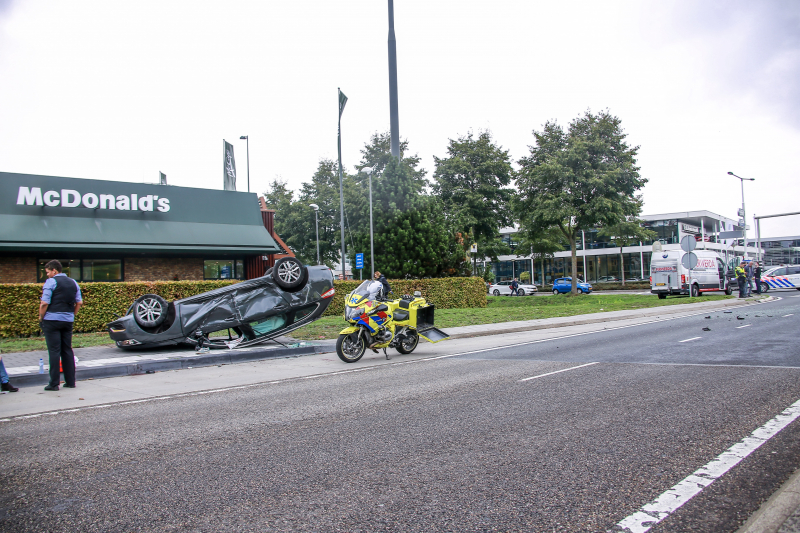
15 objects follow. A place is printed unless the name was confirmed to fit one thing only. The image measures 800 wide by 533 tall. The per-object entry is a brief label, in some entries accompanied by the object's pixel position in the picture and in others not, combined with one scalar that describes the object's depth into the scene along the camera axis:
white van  31.64
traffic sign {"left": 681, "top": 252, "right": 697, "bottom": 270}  26.69
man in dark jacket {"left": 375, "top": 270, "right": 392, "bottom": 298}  11.91
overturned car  12.18
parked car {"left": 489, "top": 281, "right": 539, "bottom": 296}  46.50
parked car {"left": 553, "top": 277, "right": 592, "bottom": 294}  49.69
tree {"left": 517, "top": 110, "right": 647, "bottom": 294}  35.50
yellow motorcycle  11.05
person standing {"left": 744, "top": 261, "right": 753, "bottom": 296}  31.74
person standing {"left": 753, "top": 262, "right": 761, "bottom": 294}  35.03
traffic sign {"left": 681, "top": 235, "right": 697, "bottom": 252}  26.47
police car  39.81
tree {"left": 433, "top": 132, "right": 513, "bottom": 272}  41.97
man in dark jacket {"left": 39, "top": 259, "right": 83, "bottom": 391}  8.23
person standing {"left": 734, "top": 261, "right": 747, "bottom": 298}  29.73
